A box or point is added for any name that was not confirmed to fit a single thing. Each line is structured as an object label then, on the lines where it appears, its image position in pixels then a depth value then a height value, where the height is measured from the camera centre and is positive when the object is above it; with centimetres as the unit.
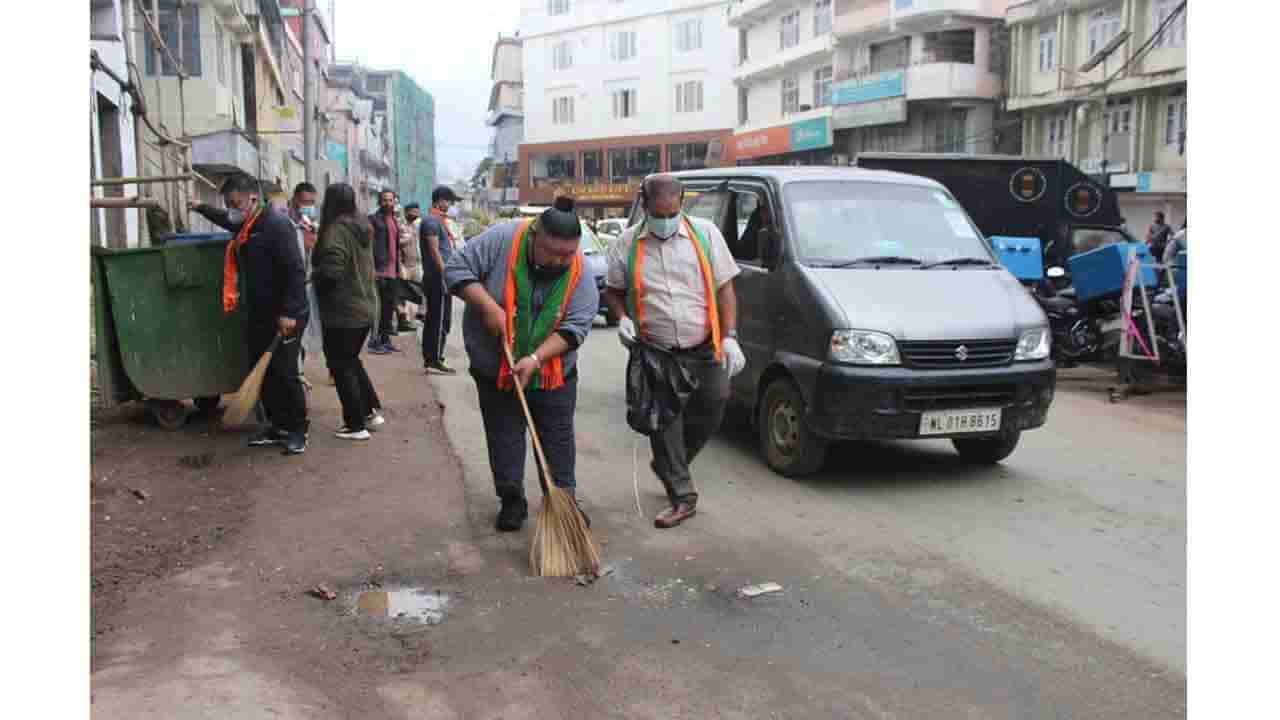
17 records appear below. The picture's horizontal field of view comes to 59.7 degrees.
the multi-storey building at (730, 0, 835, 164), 4447 +770
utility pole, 1961 +279
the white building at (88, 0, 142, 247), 1338 +178
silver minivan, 627 -40
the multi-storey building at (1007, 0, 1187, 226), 2994 +460
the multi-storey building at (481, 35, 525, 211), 7438 +999
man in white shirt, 577 -26
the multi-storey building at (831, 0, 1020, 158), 3756 +598
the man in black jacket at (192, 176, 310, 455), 700 -24
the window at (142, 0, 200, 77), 2572 +524
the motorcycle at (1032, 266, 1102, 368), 1222 -85
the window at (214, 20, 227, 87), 2788 +530
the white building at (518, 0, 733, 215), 5800 +872
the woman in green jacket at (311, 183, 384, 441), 727 -20
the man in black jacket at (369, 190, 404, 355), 1245 -8
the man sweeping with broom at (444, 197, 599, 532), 526 -34
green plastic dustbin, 725 -48
